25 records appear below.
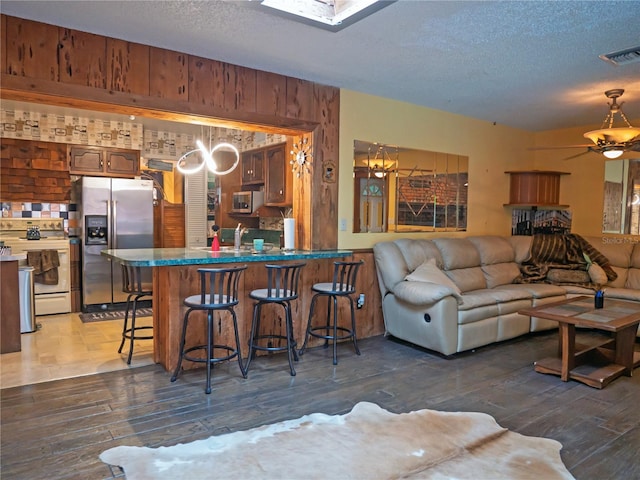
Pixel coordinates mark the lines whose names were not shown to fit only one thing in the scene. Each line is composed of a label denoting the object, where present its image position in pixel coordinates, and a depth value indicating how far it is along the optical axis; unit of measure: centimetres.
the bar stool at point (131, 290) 380
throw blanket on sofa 538
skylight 251
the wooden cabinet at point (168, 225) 686
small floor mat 540
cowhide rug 214
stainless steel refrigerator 581
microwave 611
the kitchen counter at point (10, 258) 405
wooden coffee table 340
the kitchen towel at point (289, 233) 440
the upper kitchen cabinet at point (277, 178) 523
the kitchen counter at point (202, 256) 325
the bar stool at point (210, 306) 317
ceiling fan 409
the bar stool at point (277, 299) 356
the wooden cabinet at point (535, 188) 615
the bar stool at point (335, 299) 393
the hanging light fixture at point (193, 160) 703
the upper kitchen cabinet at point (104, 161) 596
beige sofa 406
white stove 550
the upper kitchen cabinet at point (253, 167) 591
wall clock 444
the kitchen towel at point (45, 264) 545
